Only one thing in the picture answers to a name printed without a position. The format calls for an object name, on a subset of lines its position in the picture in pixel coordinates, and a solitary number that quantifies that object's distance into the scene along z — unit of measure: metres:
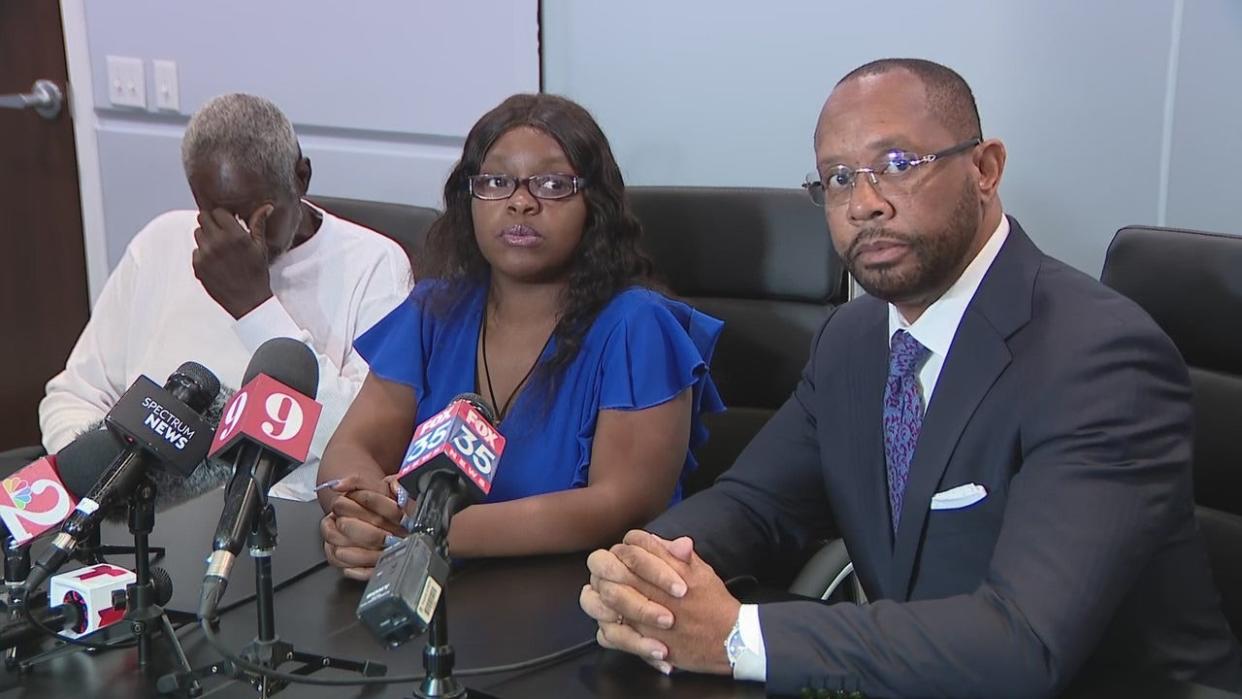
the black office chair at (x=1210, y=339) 1.57
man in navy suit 1.18
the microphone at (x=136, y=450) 1.19
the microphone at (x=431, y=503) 0.92
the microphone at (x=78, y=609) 1.28
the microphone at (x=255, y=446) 1.08
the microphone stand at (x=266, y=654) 1.17
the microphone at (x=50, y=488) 1.27
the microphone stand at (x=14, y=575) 1.26
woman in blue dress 1.78
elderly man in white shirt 2.24
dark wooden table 1.18
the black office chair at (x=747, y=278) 2.13
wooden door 3.71
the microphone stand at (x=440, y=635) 1.03
